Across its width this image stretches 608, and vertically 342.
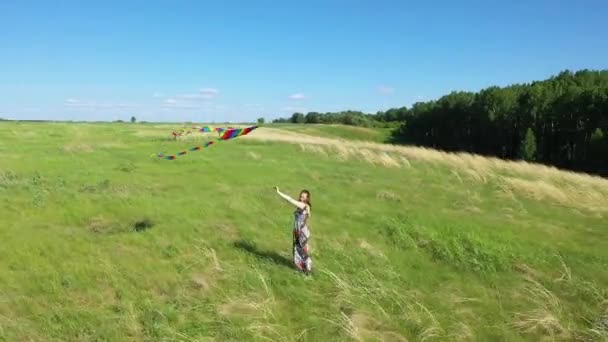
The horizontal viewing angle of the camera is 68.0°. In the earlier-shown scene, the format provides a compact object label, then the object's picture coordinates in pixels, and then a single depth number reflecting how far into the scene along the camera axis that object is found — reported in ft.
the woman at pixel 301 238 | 30.63
